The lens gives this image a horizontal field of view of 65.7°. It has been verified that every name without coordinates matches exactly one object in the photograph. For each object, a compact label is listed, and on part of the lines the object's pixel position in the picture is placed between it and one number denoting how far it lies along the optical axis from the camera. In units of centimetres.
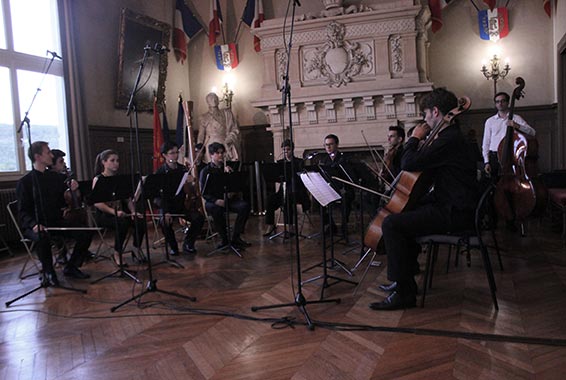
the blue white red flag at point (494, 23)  727
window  570
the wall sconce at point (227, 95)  880
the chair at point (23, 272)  412
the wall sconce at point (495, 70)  726
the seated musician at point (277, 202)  579
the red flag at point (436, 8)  741
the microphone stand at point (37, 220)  362
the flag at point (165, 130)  824
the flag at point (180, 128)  802
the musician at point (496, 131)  505
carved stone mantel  717
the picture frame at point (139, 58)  729
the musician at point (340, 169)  414
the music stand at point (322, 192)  310
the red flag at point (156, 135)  756
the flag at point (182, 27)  866
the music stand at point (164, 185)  422
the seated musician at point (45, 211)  384
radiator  545
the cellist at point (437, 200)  279
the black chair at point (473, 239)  277
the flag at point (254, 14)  841
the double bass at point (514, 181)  435
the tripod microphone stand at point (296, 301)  275
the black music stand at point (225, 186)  472
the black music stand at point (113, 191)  383
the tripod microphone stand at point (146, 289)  312
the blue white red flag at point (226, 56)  885
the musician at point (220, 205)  509
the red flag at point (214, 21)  859
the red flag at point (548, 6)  702
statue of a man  805
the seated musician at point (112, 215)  443
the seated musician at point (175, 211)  493
